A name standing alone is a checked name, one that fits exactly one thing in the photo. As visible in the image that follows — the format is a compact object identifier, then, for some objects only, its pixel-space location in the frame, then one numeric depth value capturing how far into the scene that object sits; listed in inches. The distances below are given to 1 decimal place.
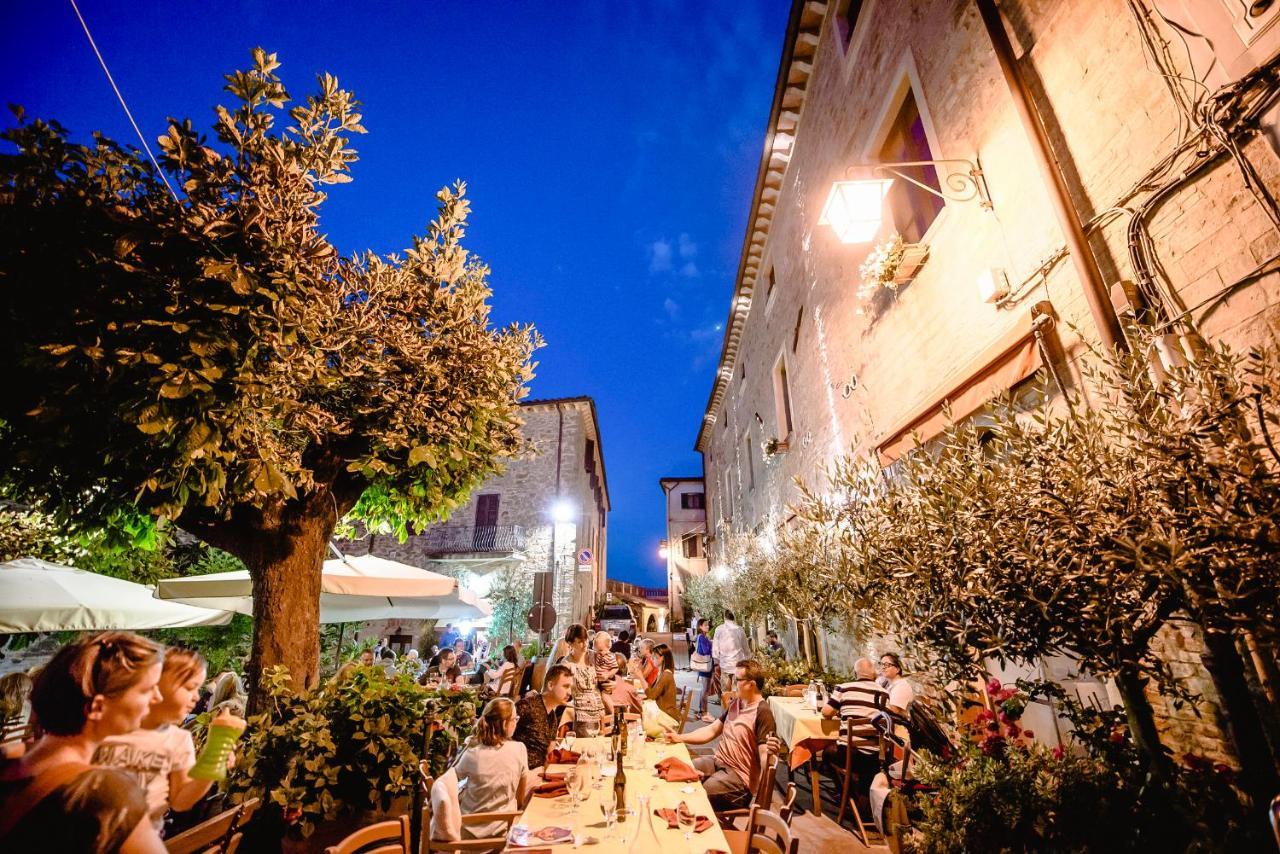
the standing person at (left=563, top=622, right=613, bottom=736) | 260.2
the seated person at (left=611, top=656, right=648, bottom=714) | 295.1
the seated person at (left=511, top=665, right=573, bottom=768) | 209.3
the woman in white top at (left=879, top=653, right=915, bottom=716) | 247.4
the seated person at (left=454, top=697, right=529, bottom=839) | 152.6
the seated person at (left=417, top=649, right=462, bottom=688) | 325.4
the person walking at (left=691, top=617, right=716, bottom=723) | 451.1
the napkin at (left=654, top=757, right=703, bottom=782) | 160.6
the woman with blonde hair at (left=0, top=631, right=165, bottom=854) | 59.9
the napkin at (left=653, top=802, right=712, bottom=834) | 128.9
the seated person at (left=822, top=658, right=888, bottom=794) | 222.5
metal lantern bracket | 202.8
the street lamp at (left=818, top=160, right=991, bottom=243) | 221.1
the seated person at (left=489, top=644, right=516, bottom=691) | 347.6
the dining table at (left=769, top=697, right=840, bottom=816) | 238.7
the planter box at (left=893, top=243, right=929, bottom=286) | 245.9
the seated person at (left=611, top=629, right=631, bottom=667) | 561.6
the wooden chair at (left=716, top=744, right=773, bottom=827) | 149.9
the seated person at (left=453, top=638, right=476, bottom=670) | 434.4
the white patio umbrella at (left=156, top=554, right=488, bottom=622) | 250.2
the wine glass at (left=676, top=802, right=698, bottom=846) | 124.8
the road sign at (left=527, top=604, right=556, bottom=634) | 462.6
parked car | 928.6
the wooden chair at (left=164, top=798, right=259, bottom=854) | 98.6
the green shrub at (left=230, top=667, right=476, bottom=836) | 139.0
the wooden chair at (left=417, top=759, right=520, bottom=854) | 123.2
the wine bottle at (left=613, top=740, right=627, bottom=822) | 137.5
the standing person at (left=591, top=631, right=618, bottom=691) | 312.5
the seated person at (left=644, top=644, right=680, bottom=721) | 305.6
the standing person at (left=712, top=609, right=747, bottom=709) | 437.9
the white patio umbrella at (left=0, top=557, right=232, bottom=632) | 226.4
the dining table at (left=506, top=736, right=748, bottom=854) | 120.1
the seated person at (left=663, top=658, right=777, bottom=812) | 187.2
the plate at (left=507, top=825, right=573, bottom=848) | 121.1
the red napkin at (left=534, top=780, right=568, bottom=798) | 150.1
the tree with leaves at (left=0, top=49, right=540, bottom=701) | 123.6
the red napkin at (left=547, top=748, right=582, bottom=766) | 178.2
